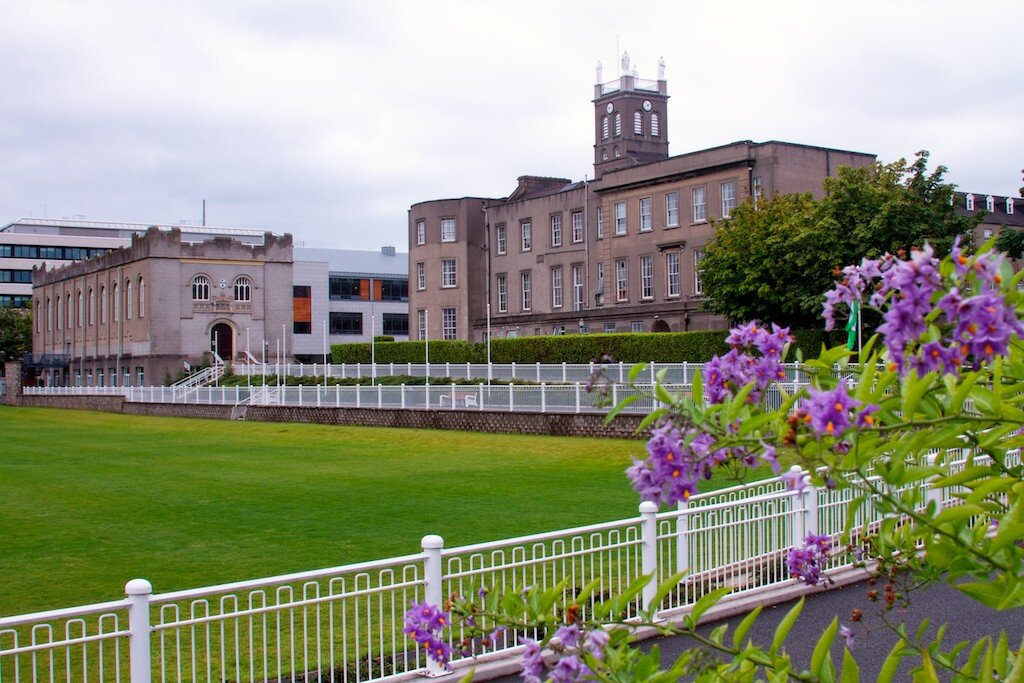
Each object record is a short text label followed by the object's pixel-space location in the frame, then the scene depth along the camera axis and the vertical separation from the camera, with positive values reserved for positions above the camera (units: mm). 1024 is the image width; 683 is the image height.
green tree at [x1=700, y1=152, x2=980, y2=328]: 40406 +4645
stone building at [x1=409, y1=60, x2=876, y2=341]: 53344 +7222
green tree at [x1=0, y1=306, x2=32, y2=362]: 102500 +3841
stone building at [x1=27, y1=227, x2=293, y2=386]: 73625 +4629
